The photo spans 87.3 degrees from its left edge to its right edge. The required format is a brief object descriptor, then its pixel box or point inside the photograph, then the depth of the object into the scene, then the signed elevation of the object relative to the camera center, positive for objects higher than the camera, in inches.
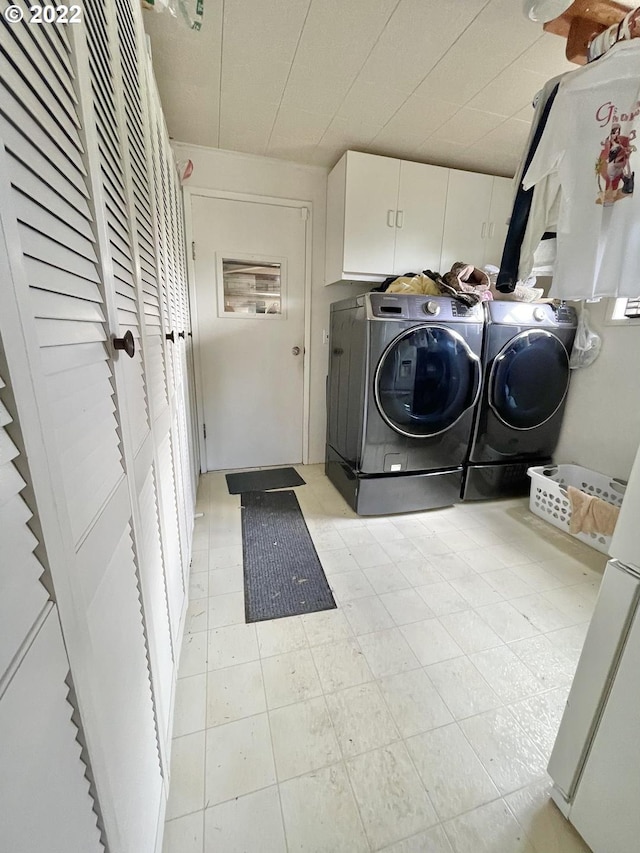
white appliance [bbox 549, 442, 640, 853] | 26.1 -30.2
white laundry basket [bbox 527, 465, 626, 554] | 76.8 -35.4
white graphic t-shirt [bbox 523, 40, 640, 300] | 40.9 +21.3
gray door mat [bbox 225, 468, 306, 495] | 98.3 -44.0
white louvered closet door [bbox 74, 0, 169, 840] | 20.3 -12.8
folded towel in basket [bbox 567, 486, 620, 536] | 68.5 -34.8
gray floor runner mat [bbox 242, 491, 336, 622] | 57.3 -44.9
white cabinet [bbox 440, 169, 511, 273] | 89.4 +31.3
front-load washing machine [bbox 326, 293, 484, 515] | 73.5 -13.8
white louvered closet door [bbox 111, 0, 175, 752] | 29.5 -4.3
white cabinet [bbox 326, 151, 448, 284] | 82.0 +29.1
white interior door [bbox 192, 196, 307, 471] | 92.8 +1.2
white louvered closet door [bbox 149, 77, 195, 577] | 48.6 +4.3
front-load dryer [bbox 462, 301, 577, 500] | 80.7 -13.9
